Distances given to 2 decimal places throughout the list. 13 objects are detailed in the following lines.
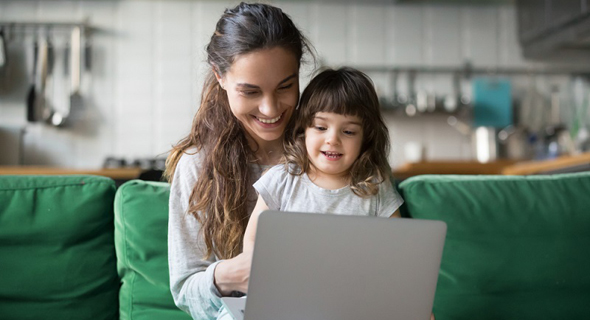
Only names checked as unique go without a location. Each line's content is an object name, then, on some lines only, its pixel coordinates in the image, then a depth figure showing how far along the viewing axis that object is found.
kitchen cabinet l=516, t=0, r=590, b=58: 3.73
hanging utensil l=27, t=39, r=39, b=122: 4.21
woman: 1.35
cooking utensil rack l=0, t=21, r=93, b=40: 4.28
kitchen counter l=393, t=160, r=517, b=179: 4.08
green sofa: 1.50
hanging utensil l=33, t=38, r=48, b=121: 4.22
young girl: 1.33
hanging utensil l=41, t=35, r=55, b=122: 4.28
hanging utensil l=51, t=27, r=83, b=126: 4.23
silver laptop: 1.01
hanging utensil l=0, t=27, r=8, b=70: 4.12
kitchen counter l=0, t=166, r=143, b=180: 3.59
